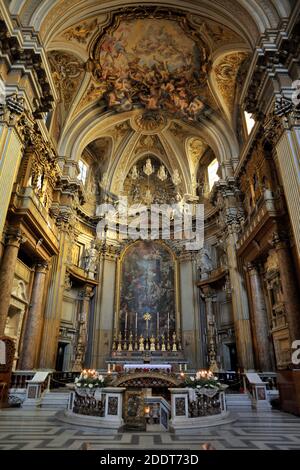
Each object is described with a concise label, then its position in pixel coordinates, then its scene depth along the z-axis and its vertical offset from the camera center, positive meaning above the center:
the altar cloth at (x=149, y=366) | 15.00 +0.58
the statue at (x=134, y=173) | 21.34 +13.07
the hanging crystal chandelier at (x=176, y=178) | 21.41 +12.36
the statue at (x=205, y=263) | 19.00 +6.42
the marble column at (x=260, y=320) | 12.45 +2.21
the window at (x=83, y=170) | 20.85 +12.62
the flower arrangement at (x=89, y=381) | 8.14 -0.05
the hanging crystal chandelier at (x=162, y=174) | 19.90 +11.71
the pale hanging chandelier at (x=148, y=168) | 19.58 +11.86
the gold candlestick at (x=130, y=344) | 17.83 +1.81
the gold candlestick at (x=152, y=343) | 17.84 +1.84
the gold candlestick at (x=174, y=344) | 17.83 +1.81
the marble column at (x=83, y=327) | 16.46 +2.59
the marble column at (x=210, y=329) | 16.32 +2.54
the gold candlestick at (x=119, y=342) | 17.92 +1.93
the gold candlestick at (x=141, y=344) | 17.73 +1.80
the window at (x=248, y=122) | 15.57 +11.52
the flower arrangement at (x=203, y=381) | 7.98 -0.04
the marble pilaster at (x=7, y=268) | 9.93 +3.26
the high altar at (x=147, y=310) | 17.58 +3.86
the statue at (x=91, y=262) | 19.03 +6.42
